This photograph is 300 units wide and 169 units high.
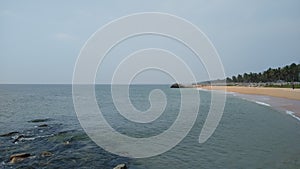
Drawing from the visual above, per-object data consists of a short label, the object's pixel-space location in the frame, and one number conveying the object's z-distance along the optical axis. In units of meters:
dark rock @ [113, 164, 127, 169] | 10.15
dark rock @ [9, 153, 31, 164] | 11.38
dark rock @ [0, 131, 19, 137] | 17.47
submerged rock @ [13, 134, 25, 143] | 15.85
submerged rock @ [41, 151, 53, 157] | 12.35
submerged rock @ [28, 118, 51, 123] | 24.71
